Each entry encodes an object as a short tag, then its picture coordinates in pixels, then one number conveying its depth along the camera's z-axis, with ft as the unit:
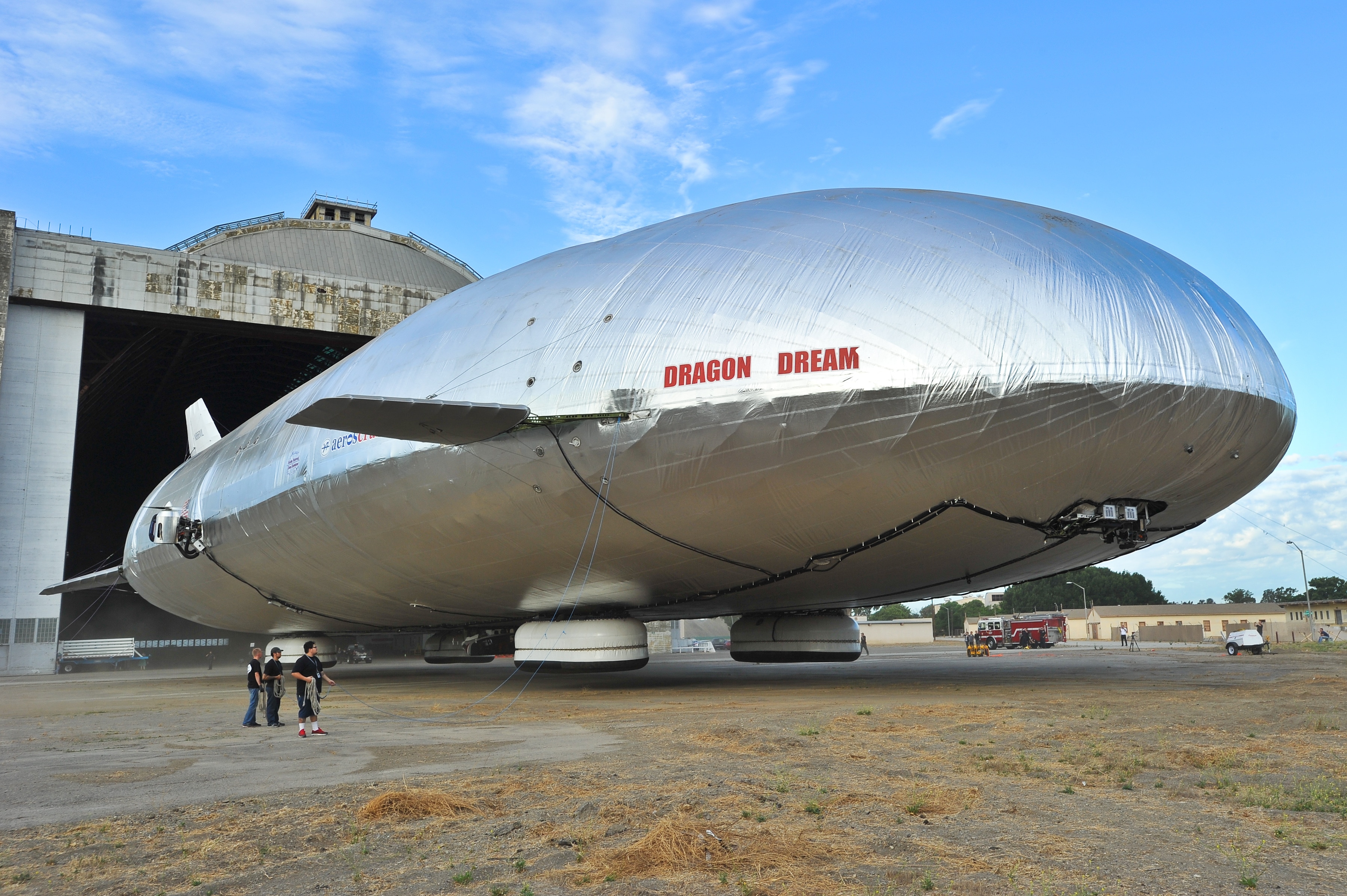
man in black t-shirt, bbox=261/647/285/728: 48.14
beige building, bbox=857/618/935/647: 279.28
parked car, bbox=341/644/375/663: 175.94
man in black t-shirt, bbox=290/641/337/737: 42.83
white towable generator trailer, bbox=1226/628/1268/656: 127.54
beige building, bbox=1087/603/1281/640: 294.66
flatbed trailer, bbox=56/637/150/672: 159.43
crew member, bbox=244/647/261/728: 48.06
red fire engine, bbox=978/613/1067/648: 204.23
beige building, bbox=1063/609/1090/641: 326.03
